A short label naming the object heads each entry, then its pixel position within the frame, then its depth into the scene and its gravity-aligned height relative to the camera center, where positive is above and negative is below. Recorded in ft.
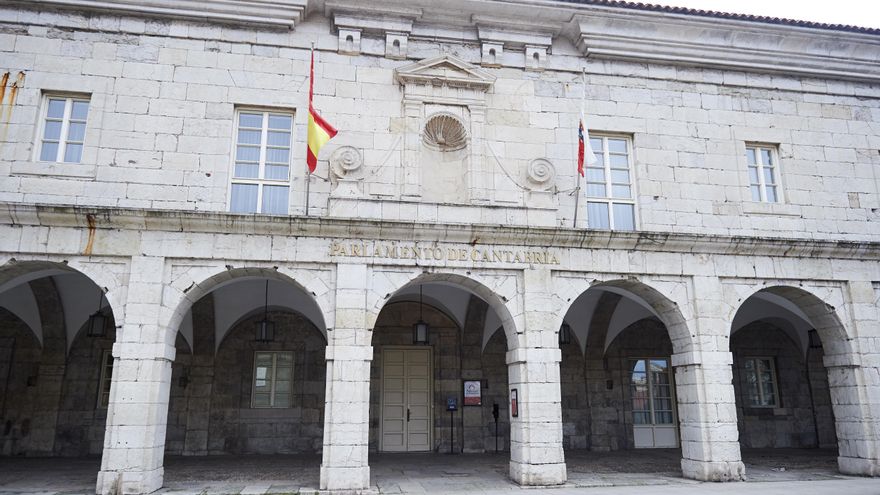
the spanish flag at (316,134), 30.89 +12.83
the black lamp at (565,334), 42.89 +4.26
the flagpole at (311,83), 32.15 +15.85
